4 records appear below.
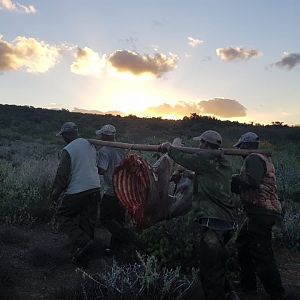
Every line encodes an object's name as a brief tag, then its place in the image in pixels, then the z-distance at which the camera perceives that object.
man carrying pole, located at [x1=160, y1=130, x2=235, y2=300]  3.49
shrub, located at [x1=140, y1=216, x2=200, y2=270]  4.54
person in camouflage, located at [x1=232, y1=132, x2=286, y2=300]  3.88
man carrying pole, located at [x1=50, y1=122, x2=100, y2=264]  4.64
